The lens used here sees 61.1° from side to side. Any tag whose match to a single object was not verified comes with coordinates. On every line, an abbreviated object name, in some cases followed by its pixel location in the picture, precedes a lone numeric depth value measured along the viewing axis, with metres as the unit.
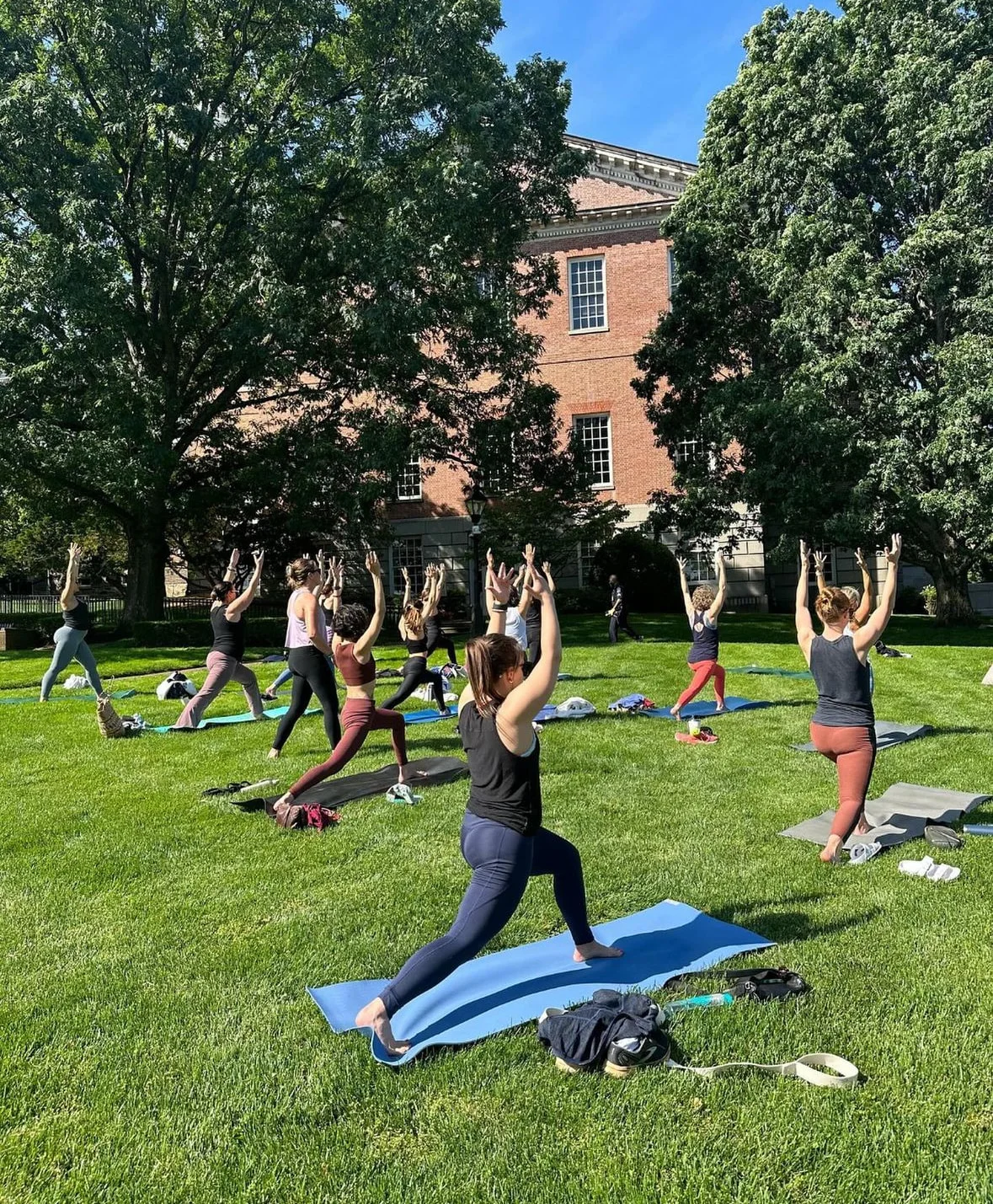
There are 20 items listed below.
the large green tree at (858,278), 21.19
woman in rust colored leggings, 5.90
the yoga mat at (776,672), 15.54
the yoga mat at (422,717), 11.53
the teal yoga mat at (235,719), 11.46
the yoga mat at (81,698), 13.73
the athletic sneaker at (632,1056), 3.42
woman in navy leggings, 3.61
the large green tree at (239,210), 19.38
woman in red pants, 10.76
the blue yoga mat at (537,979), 3.87
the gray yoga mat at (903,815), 6.35
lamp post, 21.33
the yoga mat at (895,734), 9.62
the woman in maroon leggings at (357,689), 7.03
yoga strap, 3.33
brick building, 34.12
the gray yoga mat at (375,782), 7.62
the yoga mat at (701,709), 11.75
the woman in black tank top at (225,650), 9.92
